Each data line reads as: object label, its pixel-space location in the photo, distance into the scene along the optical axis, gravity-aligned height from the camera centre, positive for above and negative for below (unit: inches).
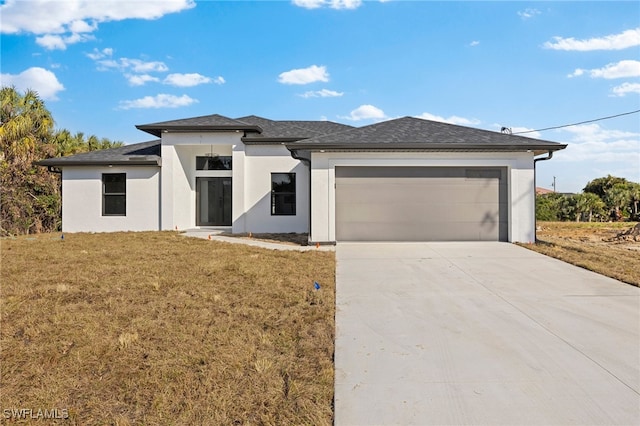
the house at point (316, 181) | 428.5 +40.9
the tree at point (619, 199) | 1151.6 +40.3
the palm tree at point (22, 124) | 603.6 +152.3
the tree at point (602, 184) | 1311.5 +99.6
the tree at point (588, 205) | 1090.7 +21.1
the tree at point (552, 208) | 1089.4 +12.6
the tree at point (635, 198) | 1146.7 +43.5
